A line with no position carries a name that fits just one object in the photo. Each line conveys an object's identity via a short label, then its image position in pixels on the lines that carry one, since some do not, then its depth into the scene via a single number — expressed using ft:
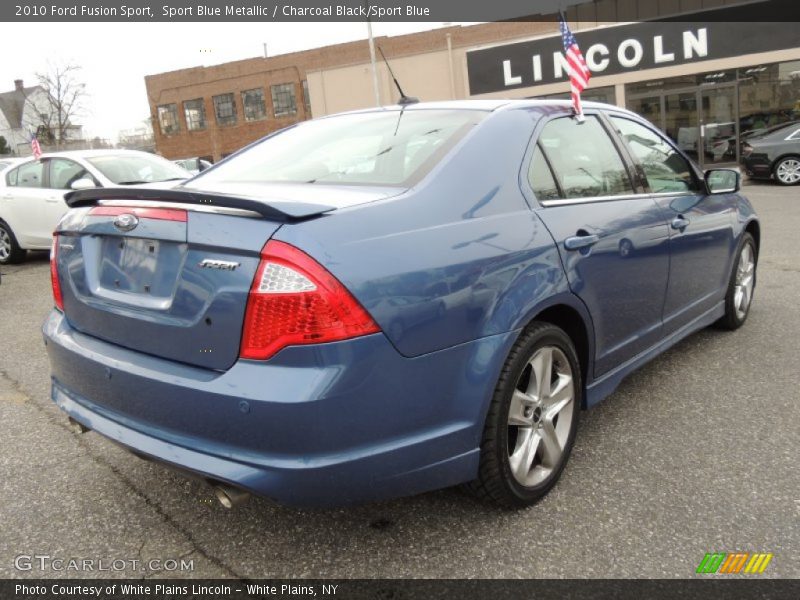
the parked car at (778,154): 46.42
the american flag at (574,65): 13.09
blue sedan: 6.48
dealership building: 57.93
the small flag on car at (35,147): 36.83
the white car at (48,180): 29.55
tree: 178.29
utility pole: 78.37
